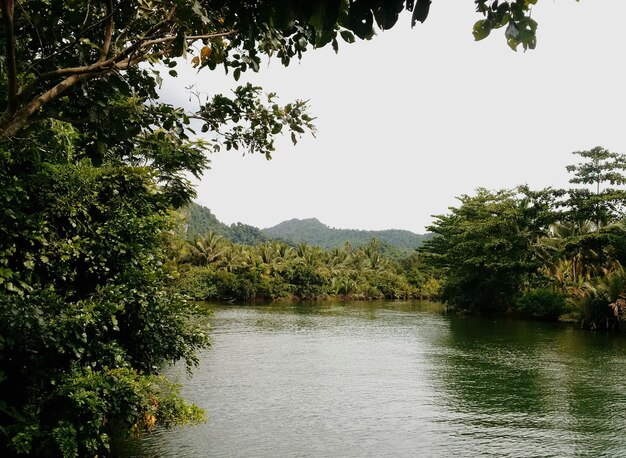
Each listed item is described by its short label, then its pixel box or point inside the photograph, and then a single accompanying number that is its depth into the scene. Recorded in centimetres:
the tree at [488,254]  2470
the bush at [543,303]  2169
